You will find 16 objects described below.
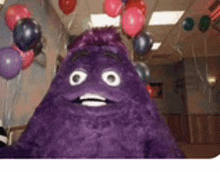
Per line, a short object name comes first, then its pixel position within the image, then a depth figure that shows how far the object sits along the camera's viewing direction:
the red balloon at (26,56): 1.95
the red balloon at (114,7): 2.49
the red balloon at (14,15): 1.88
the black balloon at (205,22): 3.29
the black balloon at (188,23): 3.46
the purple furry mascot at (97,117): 0.69
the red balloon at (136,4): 2.36
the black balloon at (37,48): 1.99
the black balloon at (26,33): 1.74
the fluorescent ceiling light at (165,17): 3.77
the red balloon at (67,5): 2.67
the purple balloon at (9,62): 1.69
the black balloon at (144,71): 2.41
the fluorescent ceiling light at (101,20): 3.82
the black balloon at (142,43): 2.46
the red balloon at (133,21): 2.26
